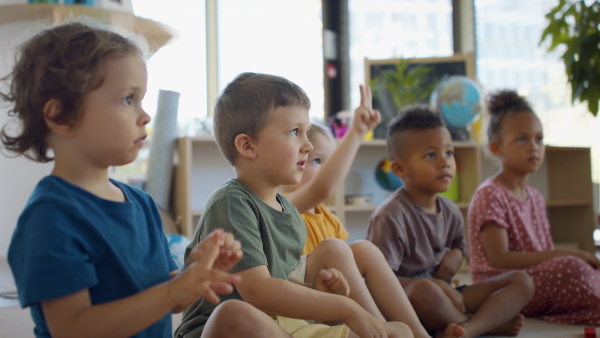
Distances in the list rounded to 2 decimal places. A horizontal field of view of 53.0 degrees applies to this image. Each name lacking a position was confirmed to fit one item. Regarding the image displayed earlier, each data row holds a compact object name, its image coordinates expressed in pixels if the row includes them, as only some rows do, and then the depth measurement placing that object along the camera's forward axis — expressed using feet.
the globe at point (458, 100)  10.36
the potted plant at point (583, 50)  6.09
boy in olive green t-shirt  3.17
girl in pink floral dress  5.69
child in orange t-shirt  4.22
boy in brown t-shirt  4.88
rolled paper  9.35
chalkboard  11.20
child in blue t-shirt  2.34
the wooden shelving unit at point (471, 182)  10.30
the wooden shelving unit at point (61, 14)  5.73
